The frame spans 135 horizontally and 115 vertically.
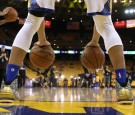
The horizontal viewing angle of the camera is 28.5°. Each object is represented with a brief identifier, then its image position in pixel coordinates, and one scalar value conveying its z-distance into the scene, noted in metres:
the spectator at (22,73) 12.32
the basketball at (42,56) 2.71
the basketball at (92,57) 2.70
